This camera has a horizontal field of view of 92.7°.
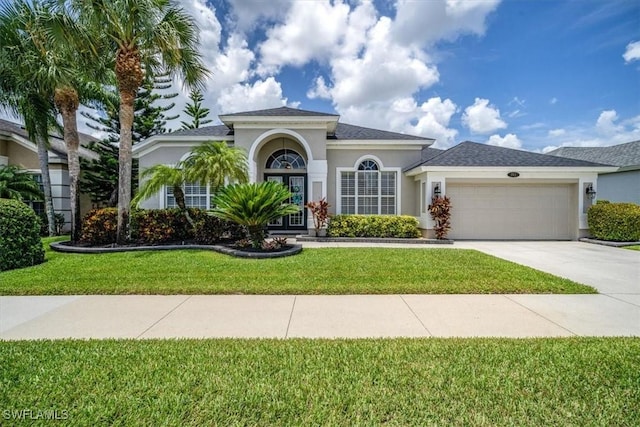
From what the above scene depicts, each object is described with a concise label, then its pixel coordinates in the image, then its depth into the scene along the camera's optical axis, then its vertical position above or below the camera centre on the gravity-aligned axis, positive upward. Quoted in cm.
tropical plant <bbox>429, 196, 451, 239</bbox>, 1252 -32
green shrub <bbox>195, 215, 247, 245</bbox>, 1038 -78
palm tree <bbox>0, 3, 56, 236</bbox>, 1054 +461
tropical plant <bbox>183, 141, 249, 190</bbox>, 987 +137
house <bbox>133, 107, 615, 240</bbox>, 1299 +143
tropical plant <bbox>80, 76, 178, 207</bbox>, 1802 +494
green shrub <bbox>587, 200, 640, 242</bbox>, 1172 -63
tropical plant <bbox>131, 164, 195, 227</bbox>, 954 +87
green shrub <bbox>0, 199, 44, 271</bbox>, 704 -69
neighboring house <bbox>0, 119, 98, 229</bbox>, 1510 +229
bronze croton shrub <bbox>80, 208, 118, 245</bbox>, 1023 -69
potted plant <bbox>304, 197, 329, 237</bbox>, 1292 -35
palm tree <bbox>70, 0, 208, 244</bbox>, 884 +517
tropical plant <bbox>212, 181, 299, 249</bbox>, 893 +6
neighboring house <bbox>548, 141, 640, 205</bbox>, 1777 +191
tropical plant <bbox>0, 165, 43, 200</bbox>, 1322 +104
